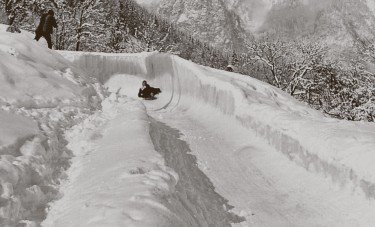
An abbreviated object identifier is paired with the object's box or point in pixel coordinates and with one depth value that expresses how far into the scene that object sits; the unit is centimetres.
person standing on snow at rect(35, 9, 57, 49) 1627
